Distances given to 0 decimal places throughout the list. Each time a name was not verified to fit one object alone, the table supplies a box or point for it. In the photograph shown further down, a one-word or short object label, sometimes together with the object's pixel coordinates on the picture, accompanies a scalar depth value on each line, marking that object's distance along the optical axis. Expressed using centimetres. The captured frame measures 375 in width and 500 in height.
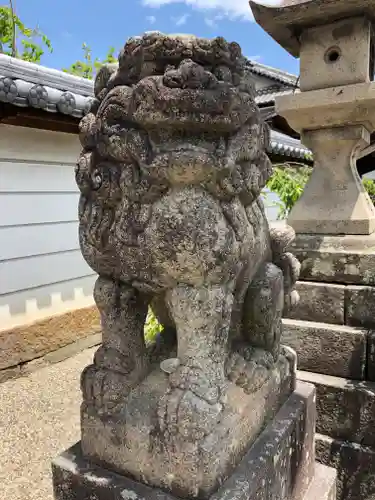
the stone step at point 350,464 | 206
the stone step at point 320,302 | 219
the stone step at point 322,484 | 171
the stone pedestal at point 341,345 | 208
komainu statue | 114
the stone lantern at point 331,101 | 208
